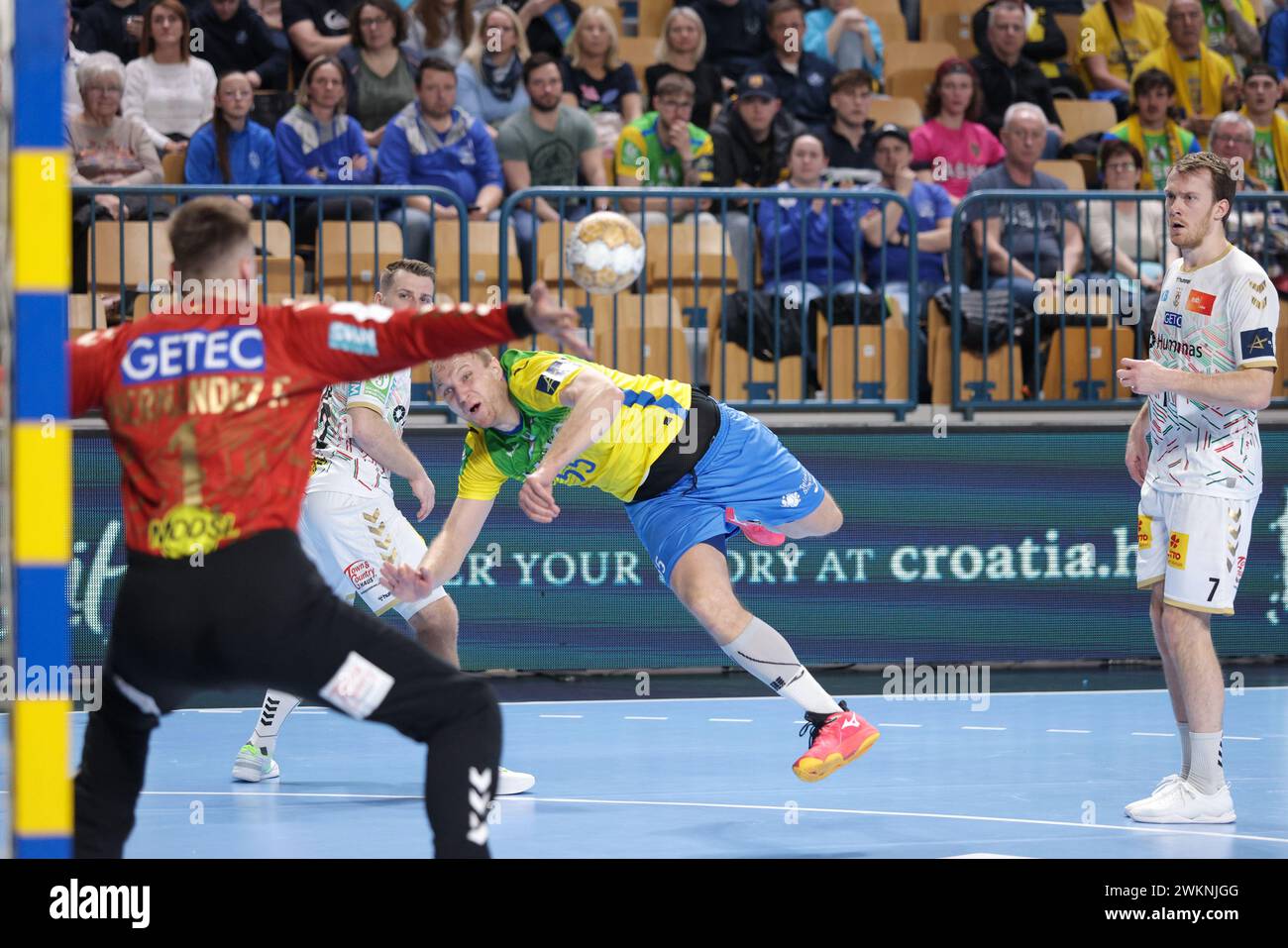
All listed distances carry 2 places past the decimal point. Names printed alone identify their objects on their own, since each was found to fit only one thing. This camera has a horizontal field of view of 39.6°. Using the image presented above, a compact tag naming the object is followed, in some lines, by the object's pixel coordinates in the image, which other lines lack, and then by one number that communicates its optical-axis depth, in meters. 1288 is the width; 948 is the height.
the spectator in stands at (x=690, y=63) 13.30
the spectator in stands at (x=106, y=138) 11.55
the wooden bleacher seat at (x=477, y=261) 10.85
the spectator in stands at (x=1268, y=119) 13.59
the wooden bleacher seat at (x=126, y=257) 10.49
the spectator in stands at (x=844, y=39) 14.35
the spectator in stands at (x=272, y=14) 13.38
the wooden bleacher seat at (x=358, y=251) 10.77
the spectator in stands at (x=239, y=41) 13.01
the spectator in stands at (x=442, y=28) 13.20
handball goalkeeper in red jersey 4.45
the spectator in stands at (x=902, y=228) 11.56
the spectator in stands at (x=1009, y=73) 14.16
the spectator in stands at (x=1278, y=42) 15.23
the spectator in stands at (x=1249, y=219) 11.40
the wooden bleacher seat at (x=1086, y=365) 11.33
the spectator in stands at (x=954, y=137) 13.23
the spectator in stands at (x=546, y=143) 12.29
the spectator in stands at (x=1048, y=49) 15.10
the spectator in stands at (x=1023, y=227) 11.21
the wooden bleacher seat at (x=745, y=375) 11.07
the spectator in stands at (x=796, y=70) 13.64
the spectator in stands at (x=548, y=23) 13.70
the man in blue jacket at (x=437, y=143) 11.80
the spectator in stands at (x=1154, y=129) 13.38
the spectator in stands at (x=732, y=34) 14.24
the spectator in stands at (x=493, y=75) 12.83
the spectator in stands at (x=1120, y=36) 15.28
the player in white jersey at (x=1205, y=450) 6.75
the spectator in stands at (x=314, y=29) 13.12
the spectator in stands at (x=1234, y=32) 15.24
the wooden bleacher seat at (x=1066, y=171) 13.45
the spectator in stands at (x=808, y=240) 11.34
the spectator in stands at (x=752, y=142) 12.39
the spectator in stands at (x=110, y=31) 12.70
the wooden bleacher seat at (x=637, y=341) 10.92
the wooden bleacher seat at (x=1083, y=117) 14.48
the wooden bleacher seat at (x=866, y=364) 11.16
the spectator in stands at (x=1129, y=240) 11.79
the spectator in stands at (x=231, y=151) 11.47
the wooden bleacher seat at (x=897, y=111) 14.19
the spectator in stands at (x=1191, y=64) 14.45
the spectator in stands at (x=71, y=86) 11.83
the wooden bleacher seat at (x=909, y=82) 14.98
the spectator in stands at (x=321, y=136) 11.59
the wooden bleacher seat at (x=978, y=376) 11.21
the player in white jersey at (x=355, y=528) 7.77
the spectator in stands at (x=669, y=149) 12.41
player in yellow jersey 6.64
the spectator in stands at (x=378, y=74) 12.55
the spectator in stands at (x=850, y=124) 12.81
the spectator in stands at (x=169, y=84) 12.28
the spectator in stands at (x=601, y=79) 13.29
